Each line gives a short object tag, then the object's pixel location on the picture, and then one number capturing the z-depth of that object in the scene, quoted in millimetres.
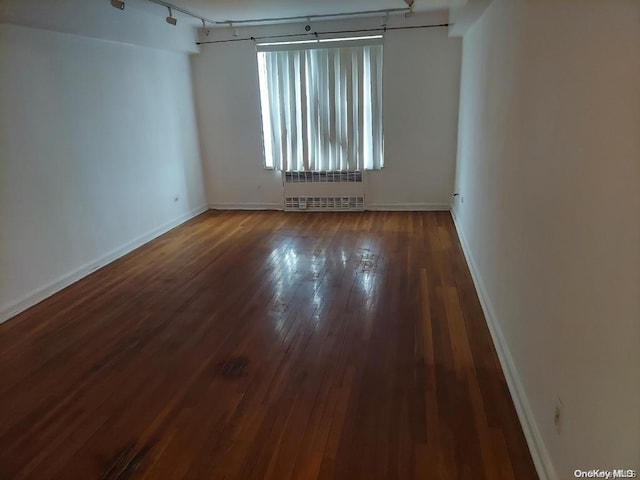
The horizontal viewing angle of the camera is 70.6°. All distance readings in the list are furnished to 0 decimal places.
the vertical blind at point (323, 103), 5660
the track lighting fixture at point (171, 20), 4637
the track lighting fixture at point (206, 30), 5852
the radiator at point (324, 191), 6152
